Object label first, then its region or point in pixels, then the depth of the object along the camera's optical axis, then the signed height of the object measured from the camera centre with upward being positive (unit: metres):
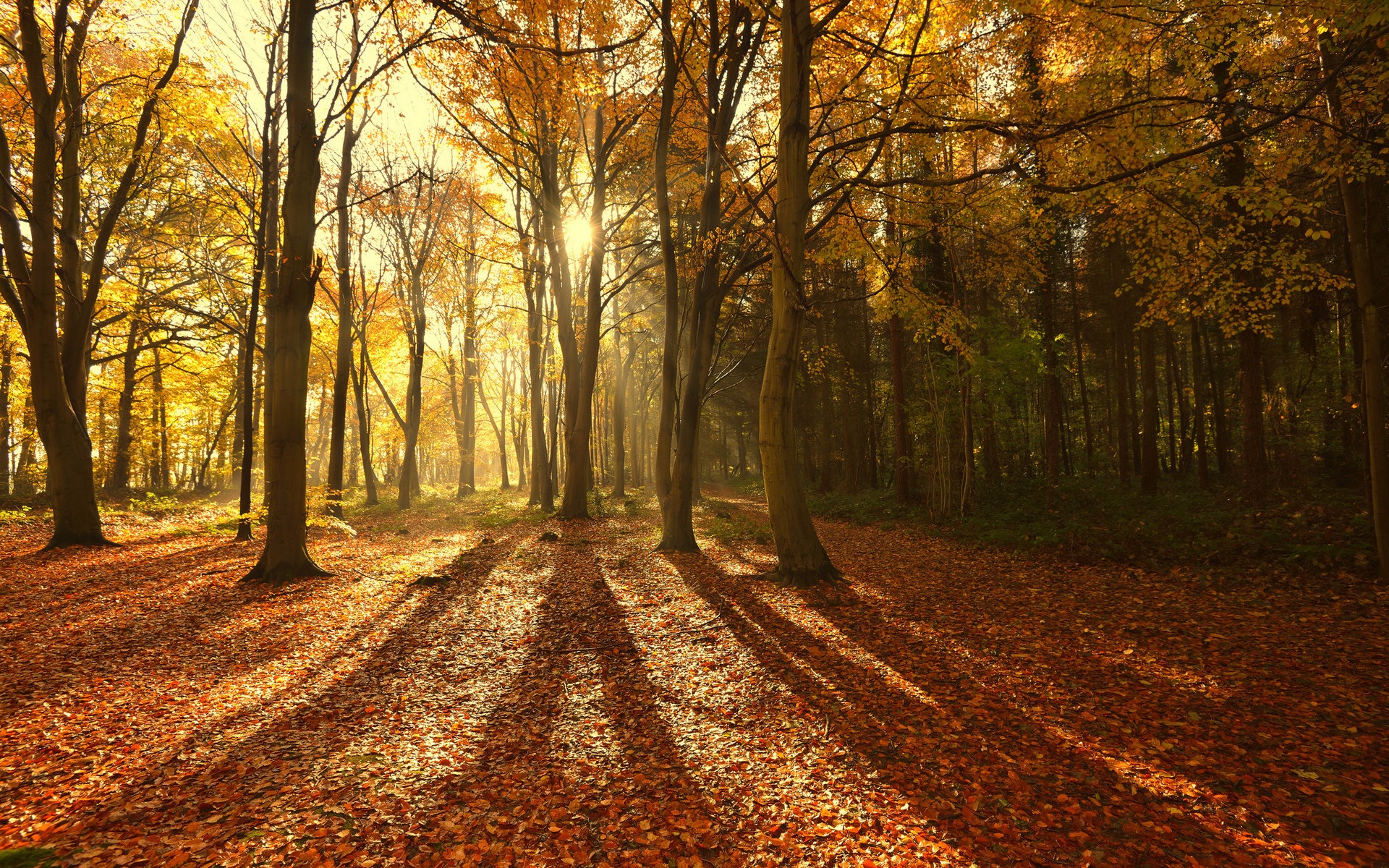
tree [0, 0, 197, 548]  9.56 +3.68
